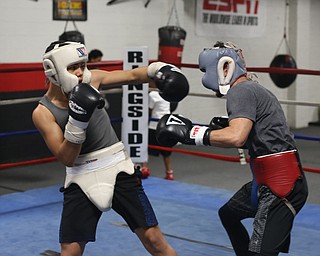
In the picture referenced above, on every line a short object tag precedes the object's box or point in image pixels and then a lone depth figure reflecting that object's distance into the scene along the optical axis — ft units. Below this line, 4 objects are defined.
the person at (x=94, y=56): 21.27
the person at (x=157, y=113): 18.74
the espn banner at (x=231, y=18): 26.66
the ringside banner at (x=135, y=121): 17.42
